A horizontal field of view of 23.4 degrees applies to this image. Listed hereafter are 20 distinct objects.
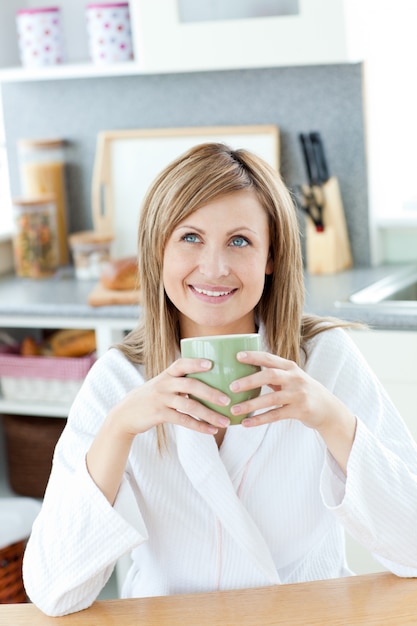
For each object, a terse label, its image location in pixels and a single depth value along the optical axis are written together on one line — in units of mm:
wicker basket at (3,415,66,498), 2930
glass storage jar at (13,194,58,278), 3197
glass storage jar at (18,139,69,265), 3309
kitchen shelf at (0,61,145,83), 2922
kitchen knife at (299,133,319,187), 2926
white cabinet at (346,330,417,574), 2408
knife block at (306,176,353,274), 2906
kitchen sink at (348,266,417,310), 2477
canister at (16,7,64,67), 3055
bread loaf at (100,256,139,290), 2750
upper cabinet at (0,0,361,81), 2641
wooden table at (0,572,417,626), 1112
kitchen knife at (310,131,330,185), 2932
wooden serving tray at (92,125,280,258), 3104
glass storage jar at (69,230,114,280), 3100
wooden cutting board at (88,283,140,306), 2666
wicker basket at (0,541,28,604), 2650
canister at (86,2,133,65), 2953
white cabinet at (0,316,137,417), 2668
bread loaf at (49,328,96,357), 2805
